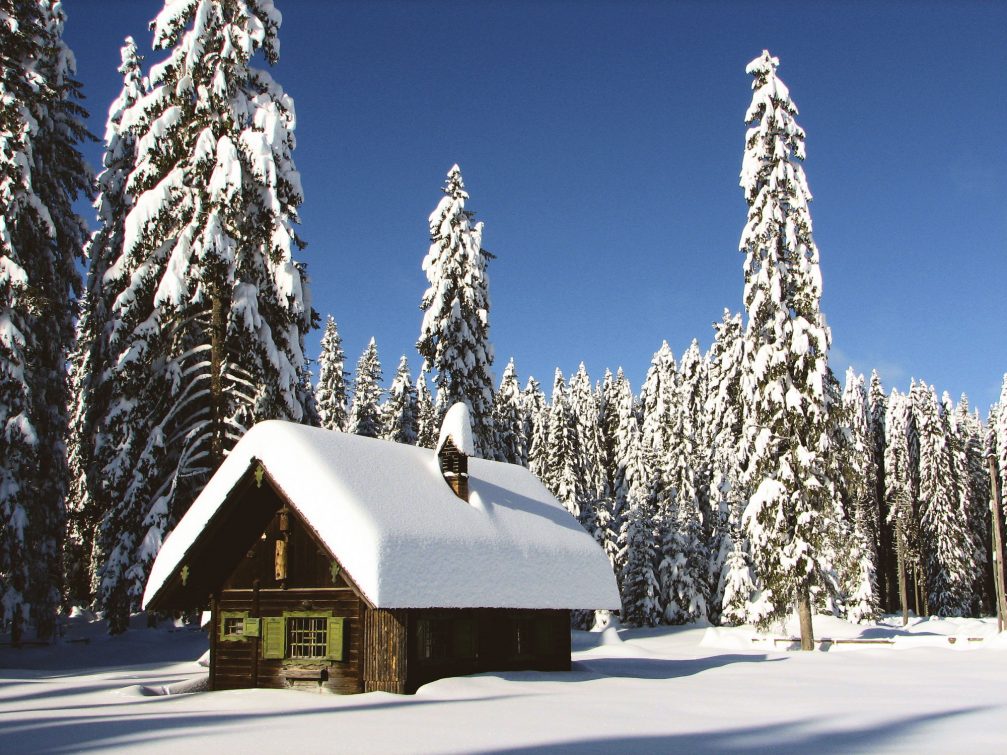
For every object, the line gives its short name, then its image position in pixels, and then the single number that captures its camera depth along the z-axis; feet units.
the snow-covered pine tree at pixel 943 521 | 216.95
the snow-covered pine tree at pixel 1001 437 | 222.93
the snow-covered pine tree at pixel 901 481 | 217.56
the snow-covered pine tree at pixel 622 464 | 198.70
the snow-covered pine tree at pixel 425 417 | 124.88
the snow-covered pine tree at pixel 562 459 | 193.98
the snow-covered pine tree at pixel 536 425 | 234.38
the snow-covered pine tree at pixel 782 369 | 98.63
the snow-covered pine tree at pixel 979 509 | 231.50
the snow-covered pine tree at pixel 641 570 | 184.24
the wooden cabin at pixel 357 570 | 59.41
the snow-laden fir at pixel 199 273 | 78.38
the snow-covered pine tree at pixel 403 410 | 185.06
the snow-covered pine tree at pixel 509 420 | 150.92
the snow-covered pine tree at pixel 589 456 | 202.49
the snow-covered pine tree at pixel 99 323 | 91.56
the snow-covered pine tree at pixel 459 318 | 120.16
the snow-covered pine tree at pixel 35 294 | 77.41
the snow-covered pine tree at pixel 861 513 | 102.32
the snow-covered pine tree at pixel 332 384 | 215.10
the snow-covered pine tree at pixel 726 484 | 166.30
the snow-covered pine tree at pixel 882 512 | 249.96
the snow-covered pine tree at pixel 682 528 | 183.42
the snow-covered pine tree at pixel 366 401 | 197.77
